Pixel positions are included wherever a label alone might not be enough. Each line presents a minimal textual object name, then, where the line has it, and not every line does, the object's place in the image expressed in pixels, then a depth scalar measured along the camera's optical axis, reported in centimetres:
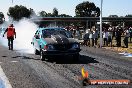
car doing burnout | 1545
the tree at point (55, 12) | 17100
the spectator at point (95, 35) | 2893
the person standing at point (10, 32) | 2267
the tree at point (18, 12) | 15088
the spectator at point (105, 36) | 2781
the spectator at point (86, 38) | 2989
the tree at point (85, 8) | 14850
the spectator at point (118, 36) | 2692
